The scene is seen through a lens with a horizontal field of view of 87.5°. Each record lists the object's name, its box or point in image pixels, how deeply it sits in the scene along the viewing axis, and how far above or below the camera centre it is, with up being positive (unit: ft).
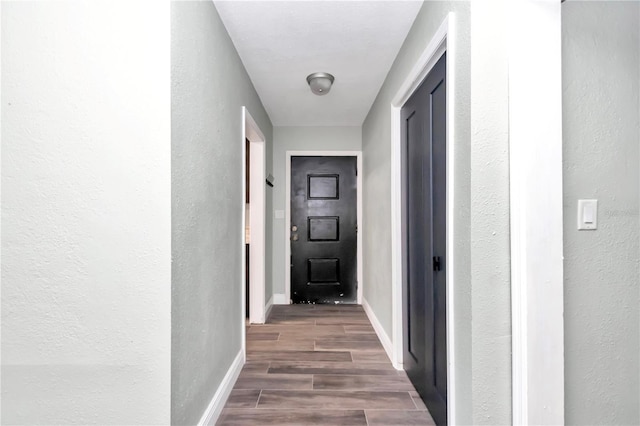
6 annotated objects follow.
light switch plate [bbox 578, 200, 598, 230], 4.01 +0.03
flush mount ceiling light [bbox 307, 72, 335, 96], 8.70 +3.59
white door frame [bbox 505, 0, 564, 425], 3.82 +0.13
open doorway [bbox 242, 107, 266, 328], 11.46 -0.46
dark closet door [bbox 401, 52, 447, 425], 5.51 -0.44
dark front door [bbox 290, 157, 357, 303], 13.99 -0.59
